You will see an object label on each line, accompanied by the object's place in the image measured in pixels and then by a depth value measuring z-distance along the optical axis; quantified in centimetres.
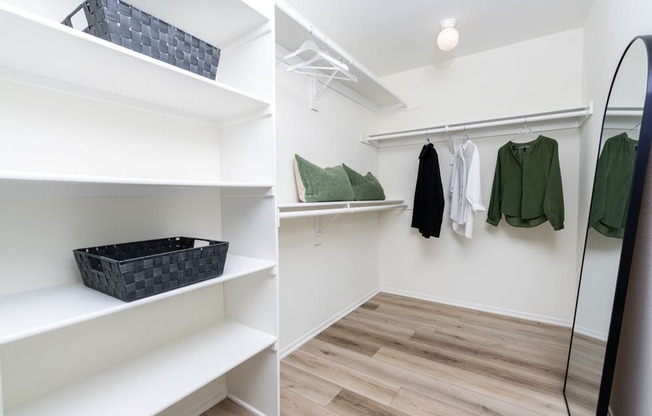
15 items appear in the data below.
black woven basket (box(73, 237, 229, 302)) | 90
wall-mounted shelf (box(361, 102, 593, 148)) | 207
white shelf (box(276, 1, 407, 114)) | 157
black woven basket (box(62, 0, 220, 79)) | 89
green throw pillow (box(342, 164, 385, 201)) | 240
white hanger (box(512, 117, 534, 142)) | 240
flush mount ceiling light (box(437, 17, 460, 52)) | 204
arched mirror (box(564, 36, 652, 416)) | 106
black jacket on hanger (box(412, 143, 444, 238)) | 265
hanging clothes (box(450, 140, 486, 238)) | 244
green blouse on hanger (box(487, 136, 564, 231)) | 221
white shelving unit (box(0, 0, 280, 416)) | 89
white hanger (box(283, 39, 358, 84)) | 161
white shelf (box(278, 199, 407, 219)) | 163
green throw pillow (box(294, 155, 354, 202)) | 190
